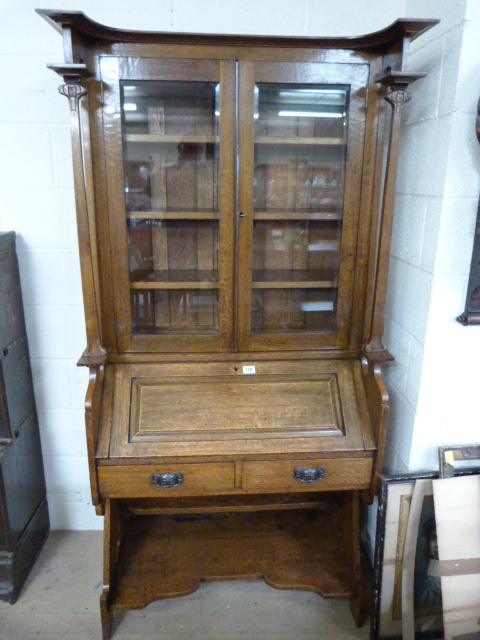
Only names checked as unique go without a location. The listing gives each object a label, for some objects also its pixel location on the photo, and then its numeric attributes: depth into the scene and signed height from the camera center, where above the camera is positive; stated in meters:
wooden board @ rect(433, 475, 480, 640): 1.33 -0.99
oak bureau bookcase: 1.31 -0.20
